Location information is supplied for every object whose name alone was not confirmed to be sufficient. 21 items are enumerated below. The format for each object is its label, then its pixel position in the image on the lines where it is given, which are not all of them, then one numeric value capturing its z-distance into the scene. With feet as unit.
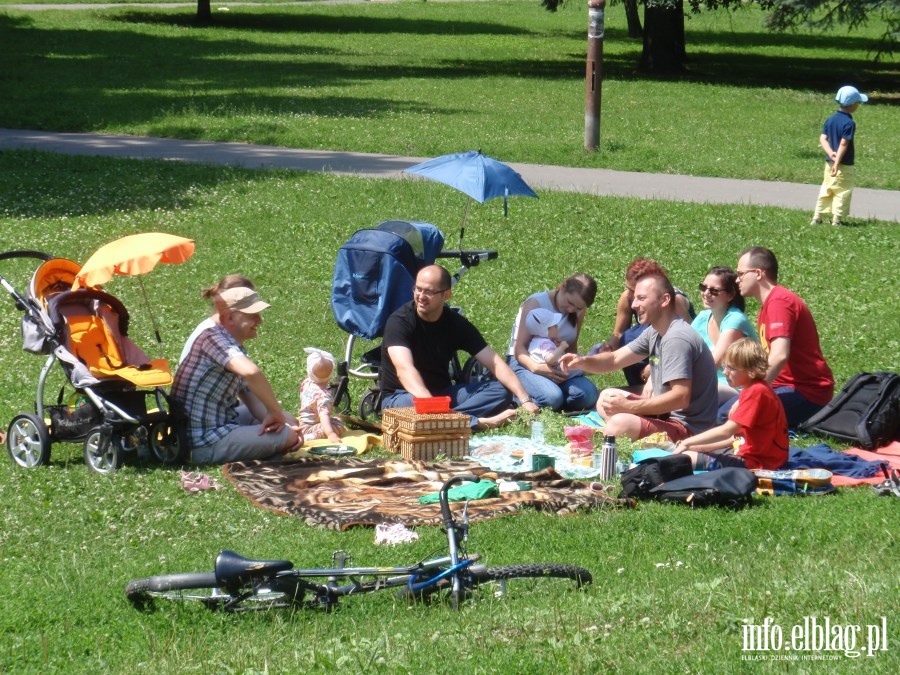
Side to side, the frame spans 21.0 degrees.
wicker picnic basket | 51.81
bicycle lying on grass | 31.61
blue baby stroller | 60.96
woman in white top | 61.41
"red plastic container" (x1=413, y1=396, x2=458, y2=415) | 52.21
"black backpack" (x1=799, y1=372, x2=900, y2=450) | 54.41
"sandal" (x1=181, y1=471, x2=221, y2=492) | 46.69
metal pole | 116.73
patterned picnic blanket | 43.43
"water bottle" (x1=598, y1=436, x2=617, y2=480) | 48.11
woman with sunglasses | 57.21
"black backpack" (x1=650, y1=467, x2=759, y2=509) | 43.96
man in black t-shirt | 56.56
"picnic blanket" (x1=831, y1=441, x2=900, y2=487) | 48.09
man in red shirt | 55.86
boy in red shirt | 47.74
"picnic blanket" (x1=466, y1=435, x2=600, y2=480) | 50.66
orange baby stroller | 49.21
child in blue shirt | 95.42
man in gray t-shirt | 51.51
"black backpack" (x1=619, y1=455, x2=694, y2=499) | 45.18
